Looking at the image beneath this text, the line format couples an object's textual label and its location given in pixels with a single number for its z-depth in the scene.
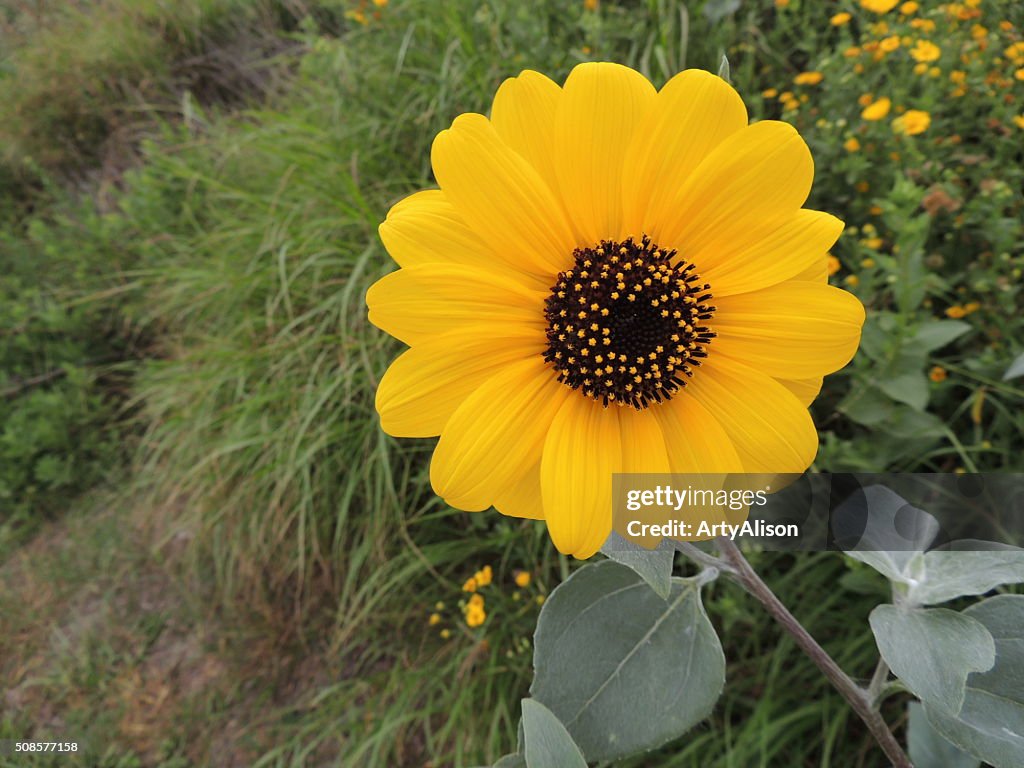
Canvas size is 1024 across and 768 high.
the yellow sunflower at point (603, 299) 0.14
